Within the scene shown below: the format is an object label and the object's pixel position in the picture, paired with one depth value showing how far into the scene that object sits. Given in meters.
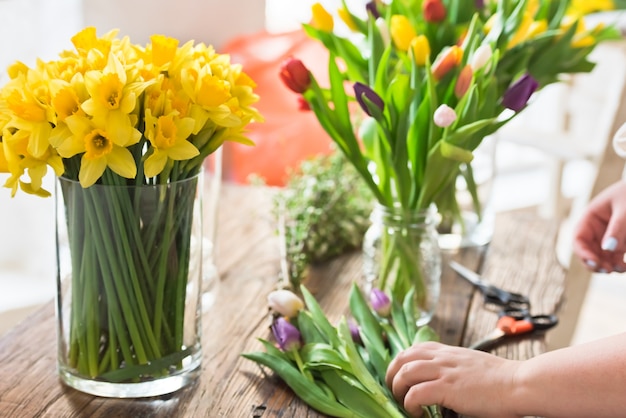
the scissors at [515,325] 1.08
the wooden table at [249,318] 0.88
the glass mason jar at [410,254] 1.14
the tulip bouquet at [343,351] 0.86
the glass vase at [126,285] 0.83
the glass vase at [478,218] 1.43
